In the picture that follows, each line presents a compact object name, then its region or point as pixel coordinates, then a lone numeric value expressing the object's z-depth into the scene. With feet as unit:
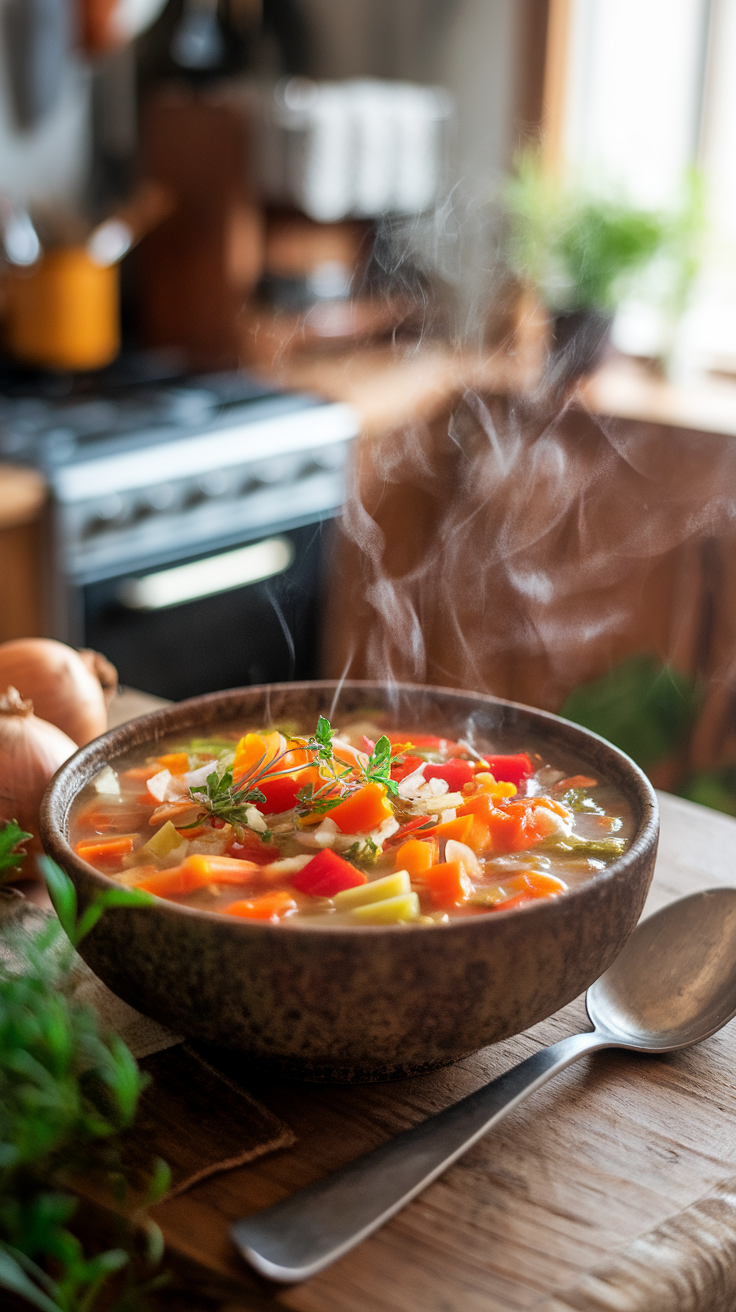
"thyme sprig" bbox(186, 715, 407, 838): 3.17
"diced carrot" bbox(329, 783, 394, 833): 3.09
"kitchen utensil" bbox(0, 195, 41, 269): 10.68
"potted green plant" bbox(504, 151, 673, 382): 11.27
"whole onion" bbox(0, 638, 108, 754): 3.98
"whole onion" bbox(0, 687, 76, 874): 3.57
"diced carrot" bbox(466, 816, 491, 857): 3.18
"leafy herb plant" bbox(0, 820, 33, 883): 2.93
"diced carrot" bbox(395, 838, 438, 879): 2.98
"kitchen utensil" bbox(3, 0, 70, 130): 10.91
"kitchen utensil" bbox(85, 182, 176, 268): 11.41
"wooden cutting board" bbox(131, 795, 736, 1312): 2.25
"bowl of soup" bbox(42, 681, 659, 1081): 2.44
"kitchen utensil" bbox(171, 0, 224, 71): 12.89
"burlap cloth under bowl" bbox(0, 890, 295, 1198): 2.56
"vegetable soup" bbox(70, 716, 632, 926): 2.90
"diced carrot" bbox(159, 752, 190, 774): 3.53
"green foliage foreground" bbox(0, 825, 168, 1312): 1.99
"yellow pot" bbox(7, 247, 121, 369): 10.98
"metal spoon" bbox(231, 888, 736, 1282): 2.27
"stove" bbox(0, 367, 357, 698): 8.55
